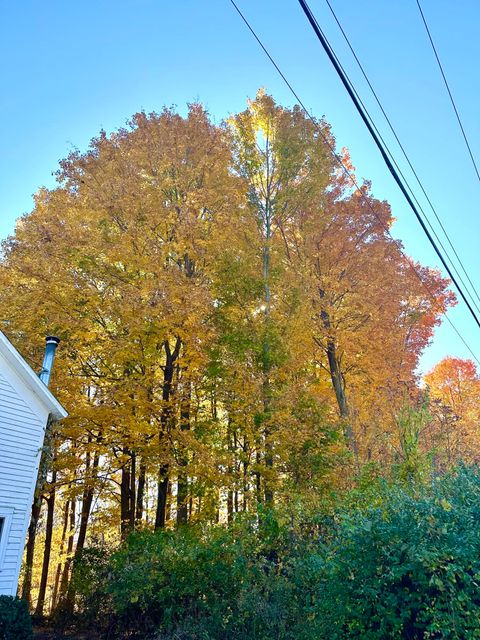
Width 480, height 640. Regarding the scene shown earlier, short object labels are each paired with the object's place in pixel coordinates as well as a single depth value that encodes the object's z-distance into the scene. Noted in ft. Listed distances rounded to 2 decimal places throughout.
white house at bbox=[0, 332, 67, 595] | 24.61
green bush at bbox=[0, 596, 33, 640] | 19.70
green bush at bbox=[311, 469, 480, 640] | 11.37
